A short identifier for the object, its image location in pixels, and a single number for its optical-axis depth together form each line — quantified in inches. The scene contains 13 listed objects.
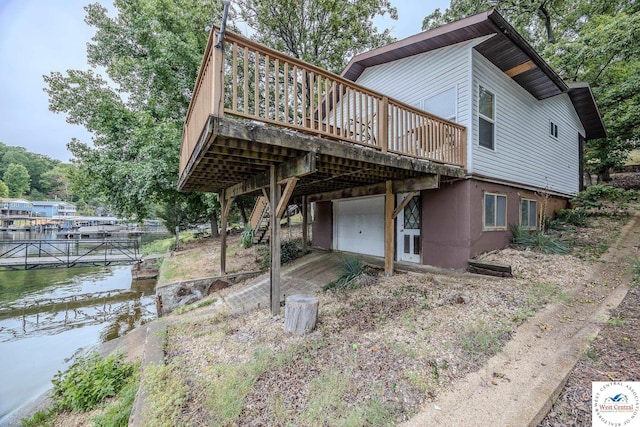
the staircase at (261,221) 443.8
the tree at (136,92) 439.2
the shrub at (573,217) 352.9
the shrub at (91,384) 138.9
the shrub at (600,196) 430.0
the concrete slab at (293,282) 242.1
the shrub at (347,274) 241.3
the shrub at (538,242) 268.1
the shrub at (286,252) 379.8
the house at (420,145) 146.3
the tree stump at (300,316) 152.2
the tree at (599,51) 405.4
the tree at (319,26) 517.0
